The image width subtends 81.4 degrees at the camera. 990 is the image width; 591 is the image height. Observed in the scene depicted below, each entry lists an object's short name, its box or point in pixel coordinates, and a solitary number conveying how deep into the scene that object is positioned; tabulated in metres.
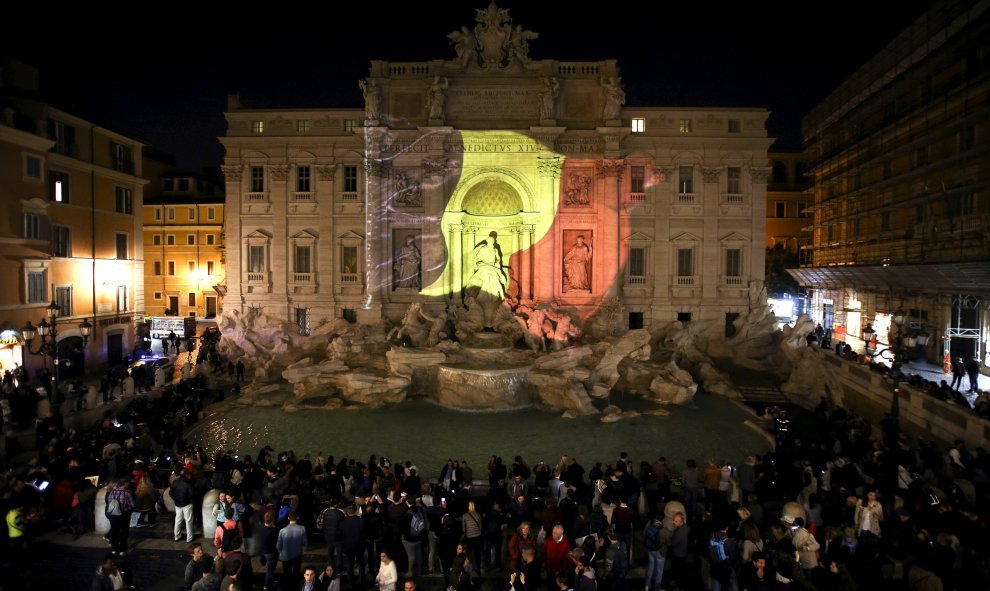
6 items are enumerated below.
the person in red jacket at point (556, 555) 7.08
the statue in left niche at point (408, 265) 28.17
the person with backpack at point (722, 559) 7.32
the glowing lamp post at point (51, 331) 14.94
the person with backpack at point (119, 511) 8.83
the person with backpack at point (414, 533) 8.28
